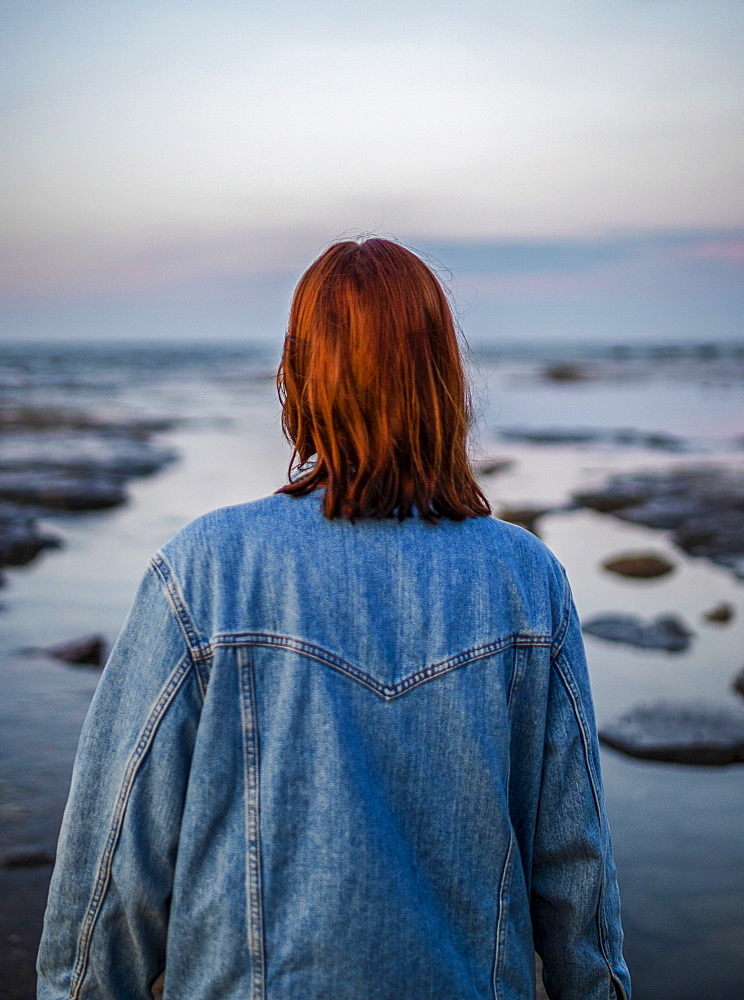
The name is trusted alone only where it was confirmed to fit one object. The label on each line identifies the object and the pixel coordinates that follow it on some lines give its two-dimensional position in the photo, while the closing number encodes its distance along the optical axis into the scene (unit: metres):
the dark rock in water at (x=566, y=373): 37.21
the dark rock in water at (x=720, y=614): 6.12
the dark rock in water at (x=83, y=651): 5.17
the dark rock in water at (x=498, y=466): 12.23
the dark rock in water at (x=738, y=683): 4.90
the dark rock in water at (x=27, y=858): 3.21
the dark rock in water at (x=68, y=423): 17.50
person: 1.18
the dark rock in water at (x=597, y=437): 16.33
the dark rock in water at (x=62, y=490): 9.91
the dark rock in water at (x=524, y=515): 8.87
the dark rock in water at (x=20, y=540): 7.55
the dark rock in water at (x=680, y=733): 4.15
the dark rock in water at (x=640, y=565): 7.24
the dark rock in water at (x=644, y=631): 5.58
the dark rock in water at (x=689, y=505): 8.42
